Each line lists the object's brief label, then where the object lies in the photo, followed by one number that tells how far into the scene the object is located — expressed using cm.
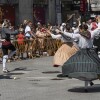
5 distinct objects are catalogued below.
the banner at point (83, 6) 4032
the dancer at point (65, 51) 1636
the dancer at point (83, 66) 1270
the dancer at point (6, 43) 1869
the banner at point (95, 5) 5812
